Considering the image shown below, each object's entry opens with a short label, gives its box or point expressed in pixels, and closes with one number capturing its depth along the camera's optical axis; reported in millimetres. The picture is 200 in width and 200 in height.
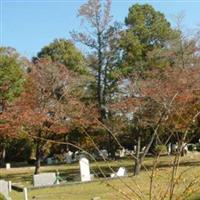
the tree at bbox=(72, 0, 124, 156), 39344
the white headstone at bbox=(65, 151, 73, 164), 48753
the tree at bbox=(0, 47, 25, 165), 47281
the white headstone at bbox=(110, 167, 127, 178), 24244
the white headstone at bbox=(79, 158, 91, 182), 24375
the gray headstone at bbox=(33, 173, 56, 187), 22828
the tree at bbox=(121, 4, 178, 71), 44969
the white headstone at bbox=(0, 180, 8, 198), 18817
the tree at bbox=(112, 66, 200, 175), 30453
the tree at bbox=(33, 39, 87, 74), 53531
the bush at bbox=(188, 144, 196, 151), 50681
